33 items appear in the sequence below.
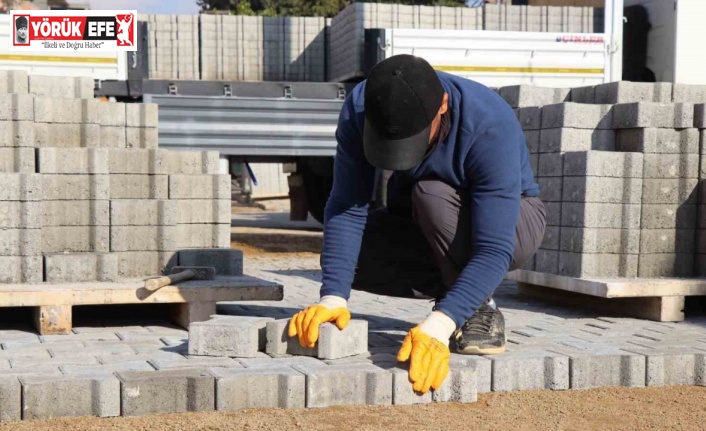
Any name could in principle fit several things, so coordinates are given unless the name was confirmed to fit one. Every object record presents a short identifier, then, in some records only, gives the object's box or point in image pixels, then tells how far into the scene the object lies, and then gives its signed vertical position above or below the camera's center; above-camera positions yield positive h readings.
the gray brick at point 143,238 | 5.54 -0.50
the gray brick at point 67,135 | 5.68 +0.08
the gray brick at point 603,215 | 5.86 -0.35
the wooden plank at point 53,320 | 5.00 -0.87
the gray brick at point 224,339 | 4.10 -0.78
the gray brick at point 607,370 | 4.20 -0.92
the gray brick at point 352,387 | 3.74 -0.89
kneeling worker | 3.67 -0.19
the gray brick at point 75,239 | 5.40 -0.49
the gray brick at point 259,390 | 3.65 -0.89
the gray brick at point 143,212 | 5.52 -0.35
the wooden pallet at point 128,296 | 5.01 -0.76
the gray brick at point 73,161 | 5.35 -0.06
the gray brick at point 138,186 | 5.59 -0.21
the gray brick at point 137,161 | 5.59 -0.06
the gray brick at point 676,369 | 4.31 -0.93
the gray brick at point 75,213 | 5.38 -0.35
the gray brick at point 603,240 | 5.87 -0.50
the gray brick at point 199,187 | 5.72 -0.21
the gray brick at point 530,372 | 4.09 -0.91
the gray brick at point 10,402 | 3.47 -0.89
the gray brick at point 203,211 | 5.79 -0.35
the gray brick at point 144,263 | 5.60 -0.64
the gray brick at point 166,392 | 3.58 -0.88
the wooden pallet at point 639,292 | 5.62 -0.79
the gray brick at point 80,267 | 5.32 -0.64
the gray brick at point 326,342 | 4.00 -0.78
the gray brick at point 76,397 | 3.53 -0.89
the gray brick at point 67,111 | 5.66 +0.22
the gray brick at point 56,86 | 5.99 +0.38
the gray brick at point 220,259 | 5.82 -0.64
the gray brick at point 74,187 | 5.36 -0.21
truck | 10.63 +0.90
